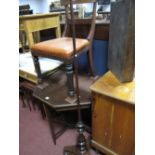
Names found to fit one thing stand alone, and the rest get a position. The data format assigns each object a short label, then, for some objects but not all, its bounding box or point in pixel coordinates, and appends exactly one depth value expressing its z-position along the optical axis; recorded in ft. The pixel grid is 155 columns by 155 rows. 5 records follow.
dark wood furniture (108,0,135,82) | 3.15
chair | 3.98
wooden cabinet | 3.40
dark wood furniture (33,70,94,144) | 4.26
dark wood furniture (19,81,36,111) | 6.16
